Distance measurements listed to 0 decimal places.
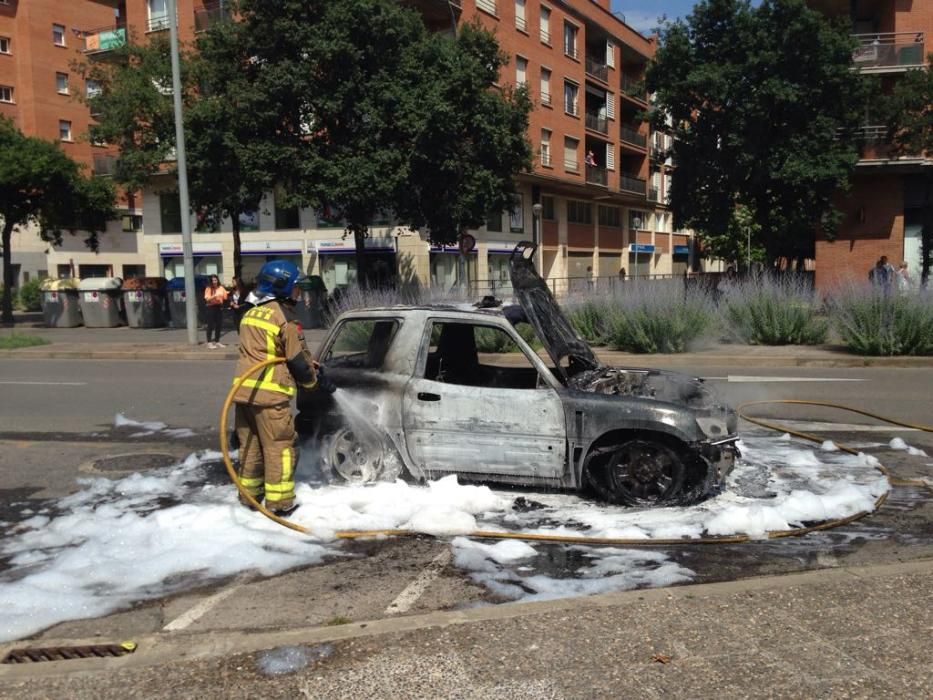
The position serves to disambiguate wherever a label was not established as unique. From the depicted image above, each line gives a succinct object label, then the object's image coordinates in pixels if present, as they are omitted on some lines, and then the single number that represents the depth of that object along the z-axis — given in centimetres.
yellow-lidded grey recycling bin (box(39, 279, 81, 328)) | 2664
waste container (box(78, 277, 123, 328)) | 2625
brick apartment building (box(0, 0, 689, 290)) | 3622
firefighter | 517
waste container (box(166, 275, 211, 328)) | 2515
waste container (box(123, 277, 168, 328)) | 2573
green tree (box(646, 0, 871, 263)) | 2617
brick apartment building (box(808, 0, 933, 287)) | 2955
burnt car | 541
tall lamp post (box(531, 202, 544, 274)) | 4006
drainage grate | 340
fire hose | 480
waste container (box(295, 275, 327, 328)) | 2297
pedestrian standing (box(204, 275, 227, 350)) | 1800
